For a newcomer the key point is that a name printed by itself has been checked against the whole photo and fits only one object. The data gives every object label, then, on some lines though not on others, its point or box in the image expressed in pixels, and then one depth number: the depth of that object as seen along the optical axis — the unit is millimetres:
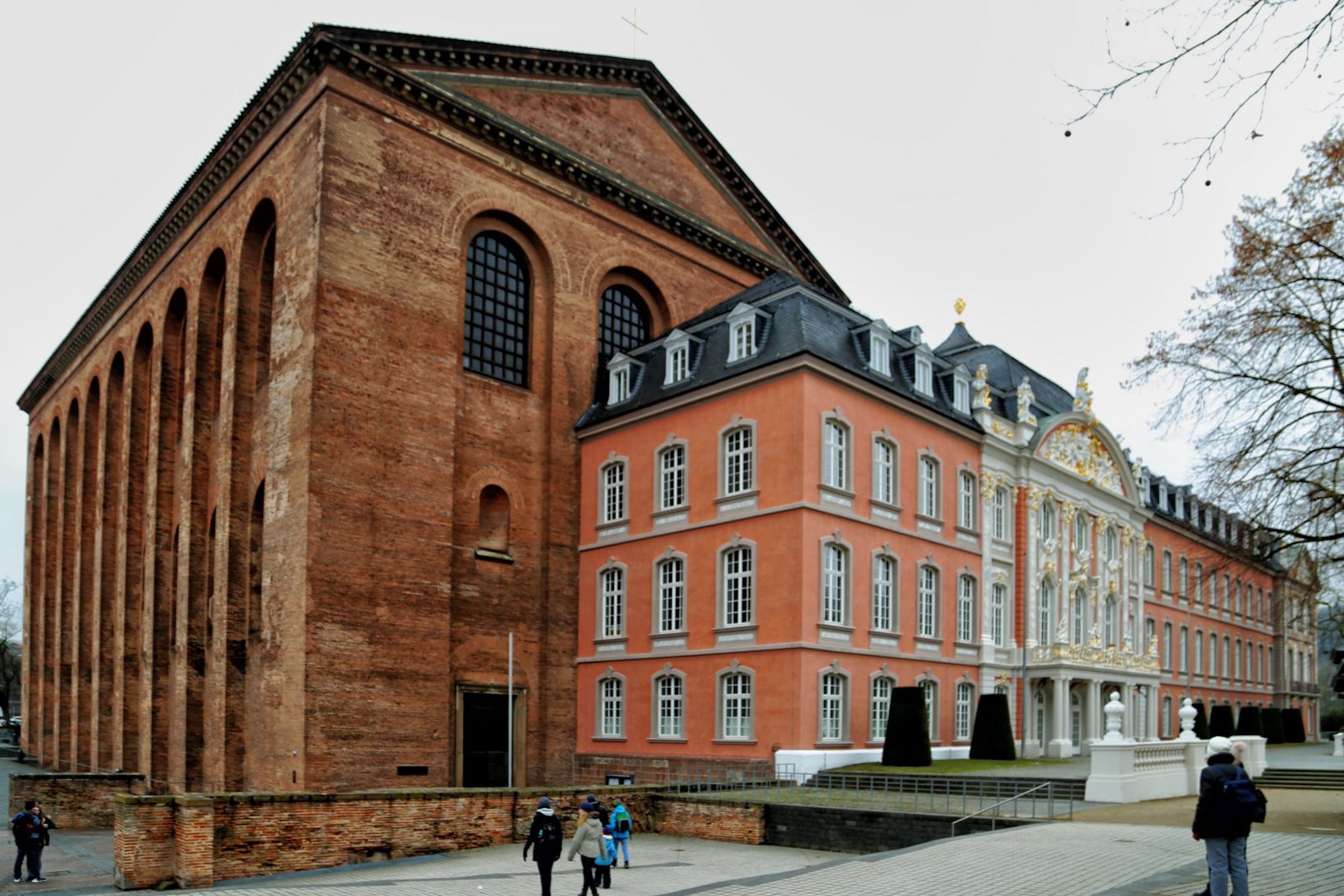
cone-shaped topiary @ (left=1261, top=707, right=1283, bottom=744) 53219
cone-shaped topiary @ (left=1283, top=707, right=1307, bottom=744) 56109
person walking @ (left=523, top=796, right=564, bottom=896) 14898
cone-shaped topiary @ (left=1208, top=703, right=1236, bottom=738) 46062
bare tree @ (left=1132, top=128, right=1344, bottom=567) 17281
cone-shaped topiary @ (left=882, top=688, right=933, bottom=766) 28469
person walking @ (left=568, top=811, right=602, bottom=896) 15438
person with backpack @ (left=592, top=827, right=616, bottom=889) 16000
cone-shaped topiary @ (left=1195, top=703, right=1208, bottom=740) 46350
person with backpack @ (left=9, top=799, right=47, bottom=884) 21031
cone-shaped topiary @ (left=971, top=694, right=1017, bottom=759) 31906
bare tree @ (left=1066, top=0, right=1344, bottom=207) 6414
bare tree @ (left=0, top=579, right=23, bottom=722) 93312
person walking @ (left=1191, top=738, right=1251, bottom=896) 10227
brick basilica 29016
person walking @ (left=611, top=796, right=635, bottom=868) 19484
